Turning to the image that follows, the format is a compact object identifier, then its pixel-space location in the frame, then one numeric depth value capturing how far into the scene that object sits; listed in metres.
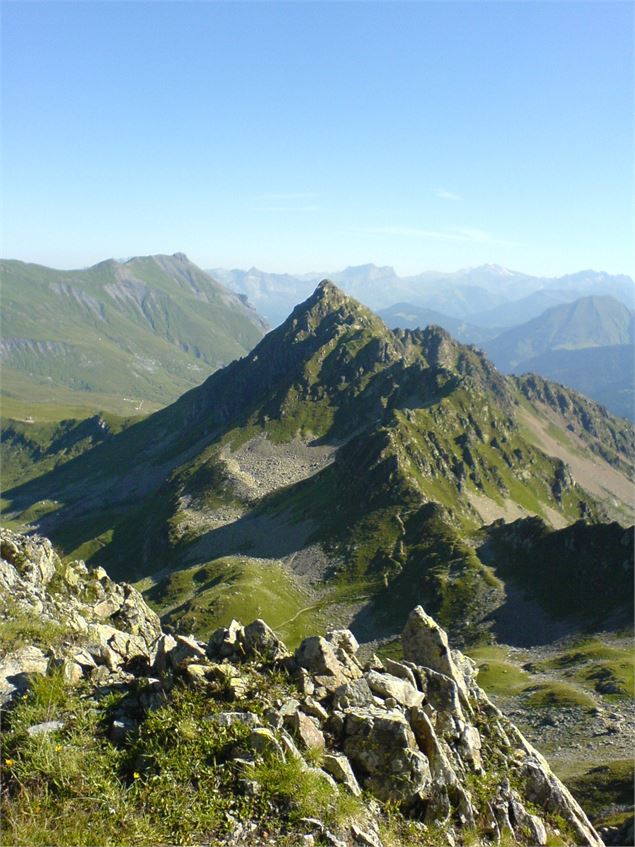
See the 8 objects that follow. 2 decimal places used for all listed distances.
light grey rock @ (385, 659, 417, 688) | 18.70
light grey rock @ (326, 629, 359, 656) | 21.21
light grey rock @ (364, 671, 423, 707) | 17.12
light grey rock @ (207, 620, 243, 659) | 18.44
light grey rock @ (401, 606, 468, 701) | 22.56
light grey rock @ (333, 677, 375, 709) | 15.97
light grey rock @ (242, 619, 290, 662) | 17.91
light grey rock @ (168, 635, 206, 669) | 16.66
